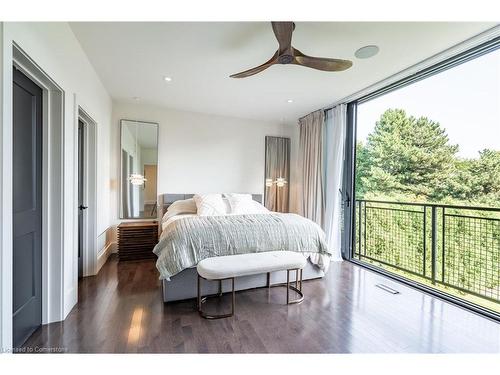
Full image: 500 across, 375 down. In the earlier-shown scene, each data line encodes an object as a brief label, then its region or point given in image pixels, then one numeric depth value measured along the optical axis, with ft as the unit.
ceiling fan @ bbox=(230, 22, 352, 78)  5.47
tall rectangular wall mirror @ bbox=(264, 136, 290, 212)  15.44
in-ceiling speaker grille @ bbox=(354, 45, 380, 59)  6.93
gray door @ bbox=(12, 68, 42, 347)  4.75
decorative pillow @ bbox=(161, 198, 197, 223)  11.45
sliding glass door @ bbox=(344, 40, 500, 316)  8.44
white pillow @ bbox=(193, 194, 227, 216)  10.89
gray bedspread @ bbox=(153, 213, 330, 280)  6.90
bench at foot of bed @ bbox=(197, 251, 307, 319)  6.32
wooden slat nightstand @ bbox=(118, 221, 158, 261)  11.09
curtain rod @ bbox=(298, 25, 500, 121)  6.16
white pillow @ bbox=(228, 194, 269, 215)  11.40
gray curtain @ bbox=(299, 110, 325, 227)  12.68
